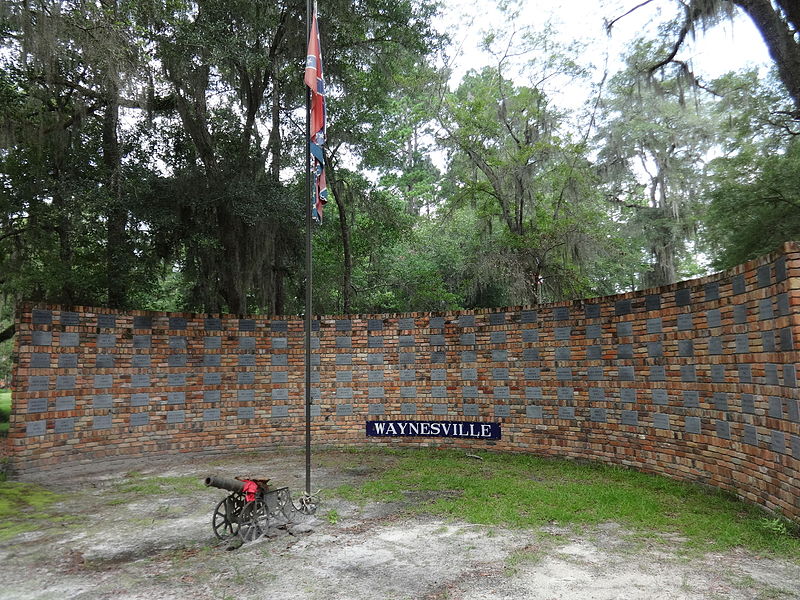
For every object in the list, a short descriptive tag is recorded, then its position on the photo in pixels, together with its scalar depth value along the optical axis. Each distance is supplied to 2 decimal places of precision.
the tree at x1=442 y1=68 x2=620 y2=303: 13.41
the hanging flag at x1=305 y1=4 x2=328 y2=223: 5.95
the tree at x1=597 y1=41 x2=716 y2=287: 15.82
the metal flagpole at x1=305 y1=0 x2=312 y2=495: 5.68
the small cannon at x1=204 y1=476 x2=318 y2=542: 4.66
